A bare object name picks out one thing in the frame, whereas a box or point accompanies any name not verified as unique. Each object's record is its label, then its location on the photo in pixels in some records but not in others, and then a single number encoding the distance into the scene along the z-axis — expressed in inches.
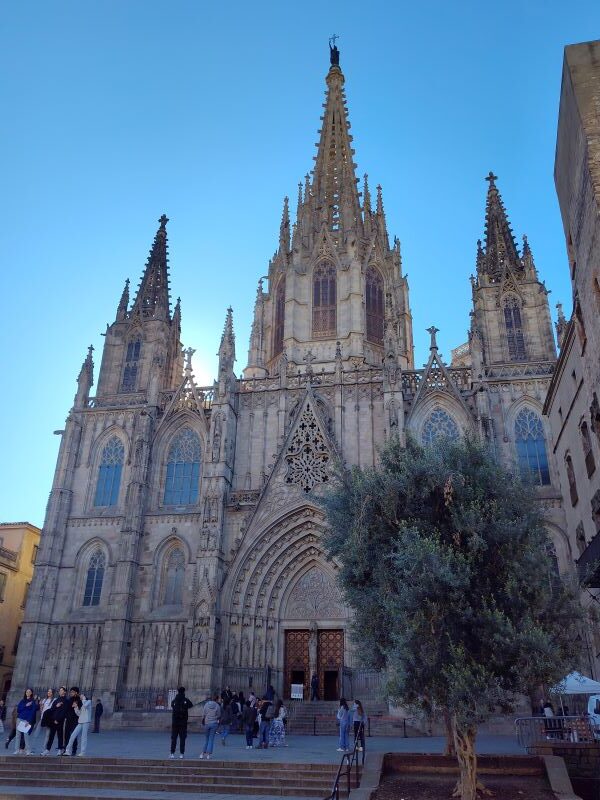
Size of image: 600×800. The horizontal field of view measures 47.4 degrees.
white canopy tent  706.2
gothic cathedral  1172.5
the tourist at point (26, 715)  631.2
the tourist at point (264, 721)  762.8
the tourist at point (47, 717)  630.5
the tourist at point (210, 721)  620.4
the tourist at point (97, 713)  1023.7
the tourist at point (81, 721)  620.1
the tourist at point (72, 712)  618.4
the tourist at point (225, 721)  808.6
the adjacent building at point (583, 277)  564.6
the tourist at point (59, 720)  619.2
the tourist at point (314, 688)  1104.2
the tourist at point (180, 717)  615.8
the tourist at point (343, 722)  666.2
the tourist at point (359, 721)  624.4
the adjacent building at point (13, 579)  1587.1
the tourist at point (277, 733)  796.0
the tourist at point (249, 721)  761.0
